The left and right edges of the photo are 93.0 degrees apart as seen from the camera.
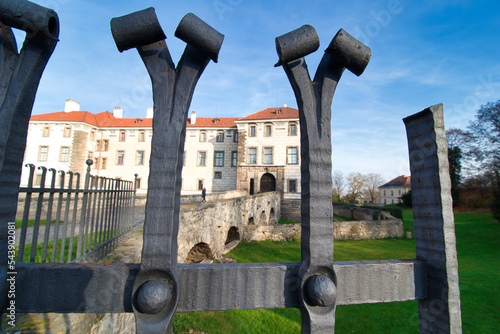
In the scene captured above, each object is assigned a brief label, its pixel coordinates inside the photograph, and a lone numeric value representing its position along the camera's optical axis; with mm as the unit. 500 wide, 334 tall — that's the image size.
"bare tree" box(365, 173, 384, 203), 57169
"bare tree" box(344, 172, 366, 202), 52688
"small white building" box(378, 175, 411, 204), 57438
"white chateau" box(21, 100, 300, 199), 27297
